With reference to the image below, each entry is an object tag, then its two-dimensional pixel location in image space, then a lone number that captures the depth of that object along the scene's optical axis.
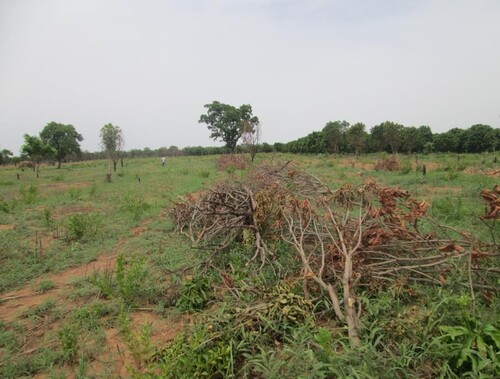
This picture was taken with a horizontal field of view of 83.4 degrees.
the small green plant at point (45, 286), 3.43
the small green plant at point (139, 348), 1.88
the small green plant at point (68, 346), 2.19
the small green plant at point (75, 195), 9.45
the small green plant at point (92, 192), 10.04
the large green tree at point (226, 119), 44.06
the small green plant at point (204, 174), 14.37
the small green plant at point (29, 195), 8.33
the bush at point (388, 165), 14.94
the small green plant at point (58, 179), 15.49
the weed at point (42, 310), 2.88
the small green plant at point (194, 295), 2.81
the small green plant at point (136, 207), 6.62
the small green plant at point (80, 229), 5.24
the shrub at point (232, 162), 17.45
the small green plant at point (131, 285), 2.95
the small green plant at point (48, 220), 5.87
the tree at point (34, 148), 19.86
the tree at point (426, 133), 38.94
